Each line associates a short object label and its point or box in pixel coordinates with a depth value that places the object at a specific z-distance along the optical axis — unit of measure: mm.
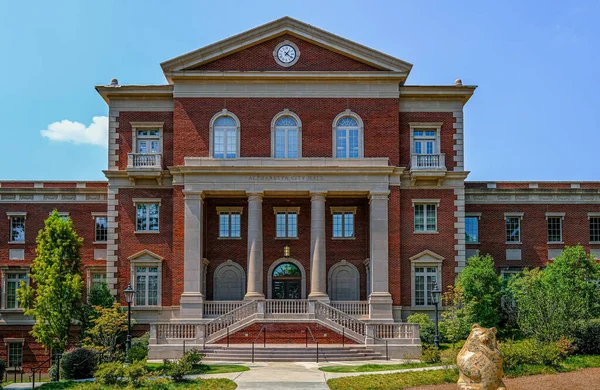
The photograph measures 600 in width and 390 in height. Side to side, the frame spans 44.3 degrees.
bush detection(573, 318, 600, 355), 31188
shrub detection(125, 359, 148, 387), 25594
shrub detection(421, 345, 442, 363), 31453
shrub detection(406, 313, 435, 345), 37656
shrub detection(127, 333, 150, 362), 33094
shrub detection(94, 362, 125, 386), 26031
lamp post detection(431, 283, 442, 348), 33219
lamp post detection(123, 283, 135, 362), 32697
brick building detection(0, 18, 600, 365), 41438
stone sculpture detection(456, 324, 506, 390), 19422
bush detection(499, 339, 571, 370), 27484
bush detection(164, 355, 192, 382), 26609
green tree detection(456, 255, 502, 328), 39344
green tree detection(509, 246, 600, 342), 30672
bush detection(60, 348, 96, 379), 29391
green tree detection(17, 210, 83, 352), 40938
